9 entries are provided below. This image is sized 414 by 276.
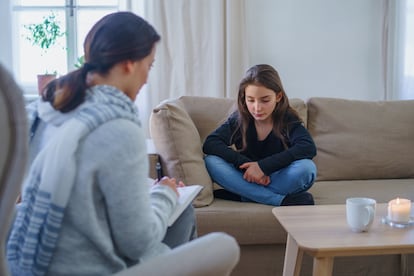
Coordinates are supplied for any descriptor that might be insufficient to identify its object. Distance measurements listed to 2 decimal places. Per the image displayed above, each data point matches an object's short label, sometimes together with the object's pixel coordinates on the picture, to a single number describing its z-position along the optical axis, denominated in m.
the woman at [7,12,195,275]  1.04
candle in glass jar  1.70
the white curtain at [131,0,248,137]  3.25
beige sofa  2.16
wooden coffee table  1.51
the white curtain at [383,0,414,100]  3.24
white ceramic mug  1.61
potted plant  3.32
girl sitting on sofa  2.22
